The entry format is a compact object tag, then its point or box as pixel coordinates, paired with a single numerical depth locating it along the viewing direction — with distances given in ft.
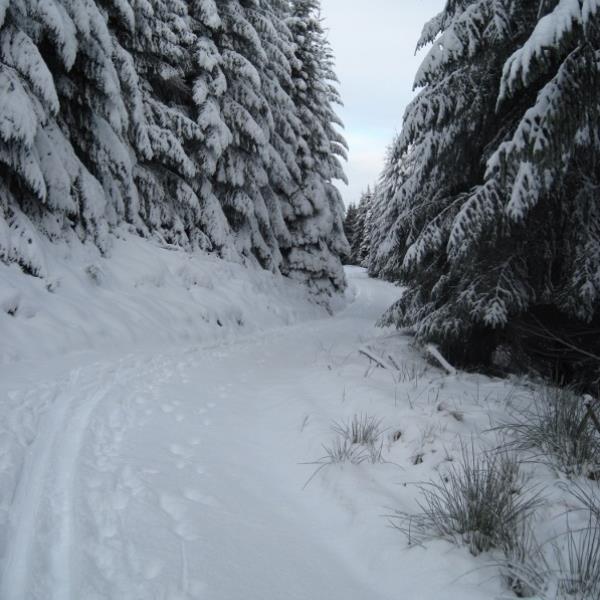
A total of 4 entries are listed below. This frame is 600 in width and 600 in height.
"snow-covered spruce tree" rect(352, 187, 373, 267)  158.02
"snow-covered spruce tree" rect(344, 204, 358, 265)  185.06
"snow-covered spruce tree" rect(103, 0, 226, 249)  33.86
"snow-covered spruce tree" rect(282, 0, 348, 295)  59.21
